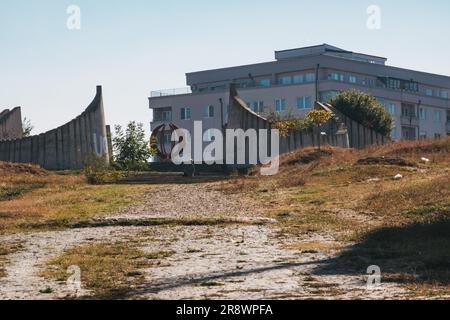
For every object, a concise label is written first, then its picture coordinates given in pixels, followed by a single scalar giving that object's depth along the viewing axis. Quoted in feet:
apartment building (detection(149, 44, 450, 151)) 364.79
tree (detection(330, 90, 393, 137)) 256.93
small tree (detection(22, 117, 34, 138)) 290.03
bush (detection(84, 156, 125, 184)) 137.59
